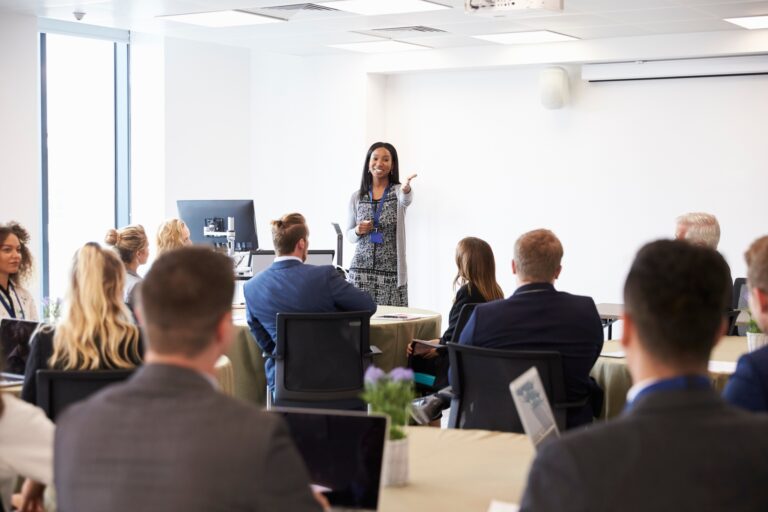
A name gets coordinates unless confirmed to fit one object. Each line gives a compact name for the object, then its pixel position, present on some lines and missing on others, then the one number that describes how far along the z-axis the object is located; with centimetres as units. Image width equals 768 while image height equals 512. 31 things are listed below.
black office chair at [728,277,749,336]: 598
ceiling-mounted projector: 618
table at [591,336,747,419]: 457
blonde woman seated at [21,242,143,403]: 333
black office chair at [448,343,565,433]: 381
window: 970
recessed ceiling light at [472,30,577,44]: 867
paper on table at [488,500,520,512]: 237
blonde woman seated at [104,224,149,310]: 549
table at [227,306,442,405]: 599
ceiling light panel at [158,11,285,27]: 784
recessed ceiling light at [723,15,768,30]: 780
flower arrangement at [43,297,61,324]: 480
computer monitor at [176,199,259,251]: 791
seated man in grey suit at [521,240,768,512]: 156
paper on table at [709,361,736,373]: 438
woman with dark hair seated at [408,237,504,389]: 539
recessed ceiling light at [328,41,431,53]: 954
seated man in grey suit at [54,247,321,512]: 166
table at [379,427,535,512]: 249
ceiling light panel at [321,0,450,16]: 712
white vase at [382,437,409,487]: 259
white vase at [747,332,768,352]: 435
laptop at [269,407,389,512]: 225
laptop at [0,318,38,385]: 423
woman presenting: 760
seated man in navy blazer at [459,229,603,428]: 394
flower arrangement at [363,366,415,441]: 259
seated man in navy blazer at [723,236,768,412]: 242
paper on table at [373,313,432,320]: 626
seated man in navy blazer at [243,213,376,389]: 521
